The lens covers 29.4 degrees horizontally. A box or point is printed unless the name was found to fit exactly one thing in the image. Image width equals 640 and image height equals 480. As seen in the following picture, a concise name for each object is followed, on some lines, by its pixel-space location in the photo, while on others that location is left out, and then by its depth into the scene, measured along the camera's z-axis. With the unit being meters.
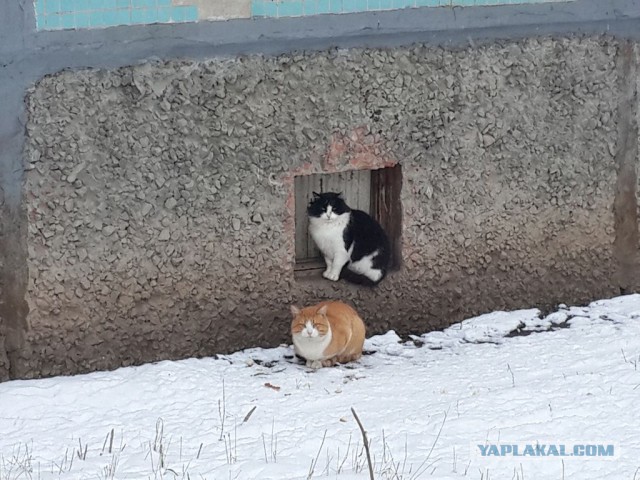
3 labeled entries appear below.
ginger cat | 6.89
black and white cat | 7.49
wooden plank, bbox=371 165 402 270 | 7.56
